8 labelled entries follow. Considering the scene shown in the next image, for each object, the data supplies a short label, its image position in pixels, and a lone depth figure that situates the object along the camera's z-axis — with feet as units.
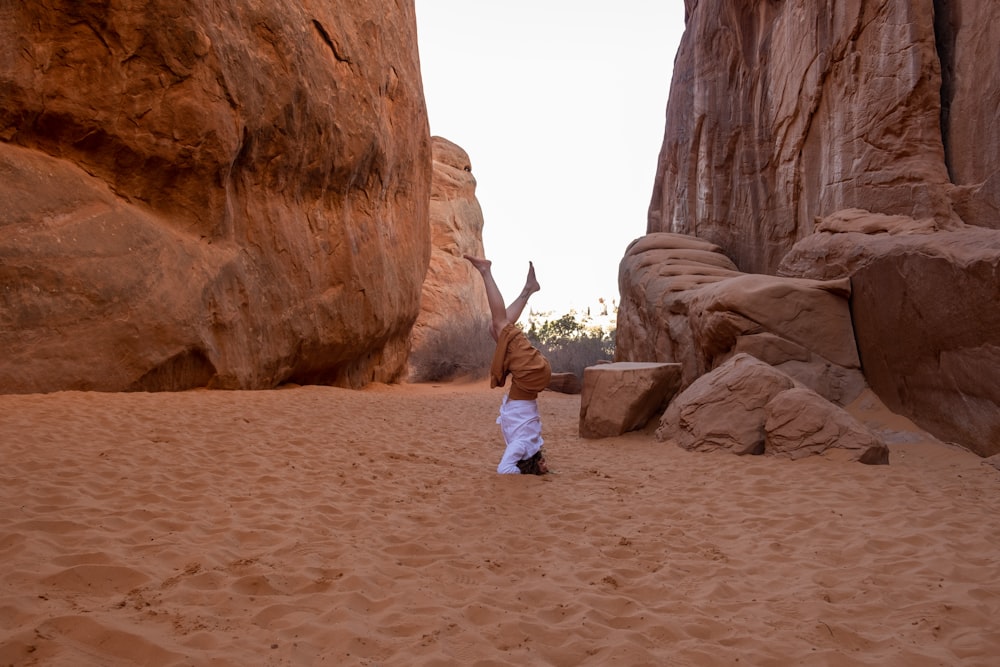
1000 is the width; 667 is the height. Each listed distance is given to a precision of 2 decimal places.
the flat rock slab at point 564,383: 55.42
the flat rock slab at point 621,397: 27.45
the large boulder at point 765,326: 26.66
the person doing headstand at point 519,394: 19.01
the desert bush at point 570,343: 71.05
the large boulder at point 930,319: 19.89
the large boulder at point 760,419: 20.54
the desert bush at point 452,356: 69.15
